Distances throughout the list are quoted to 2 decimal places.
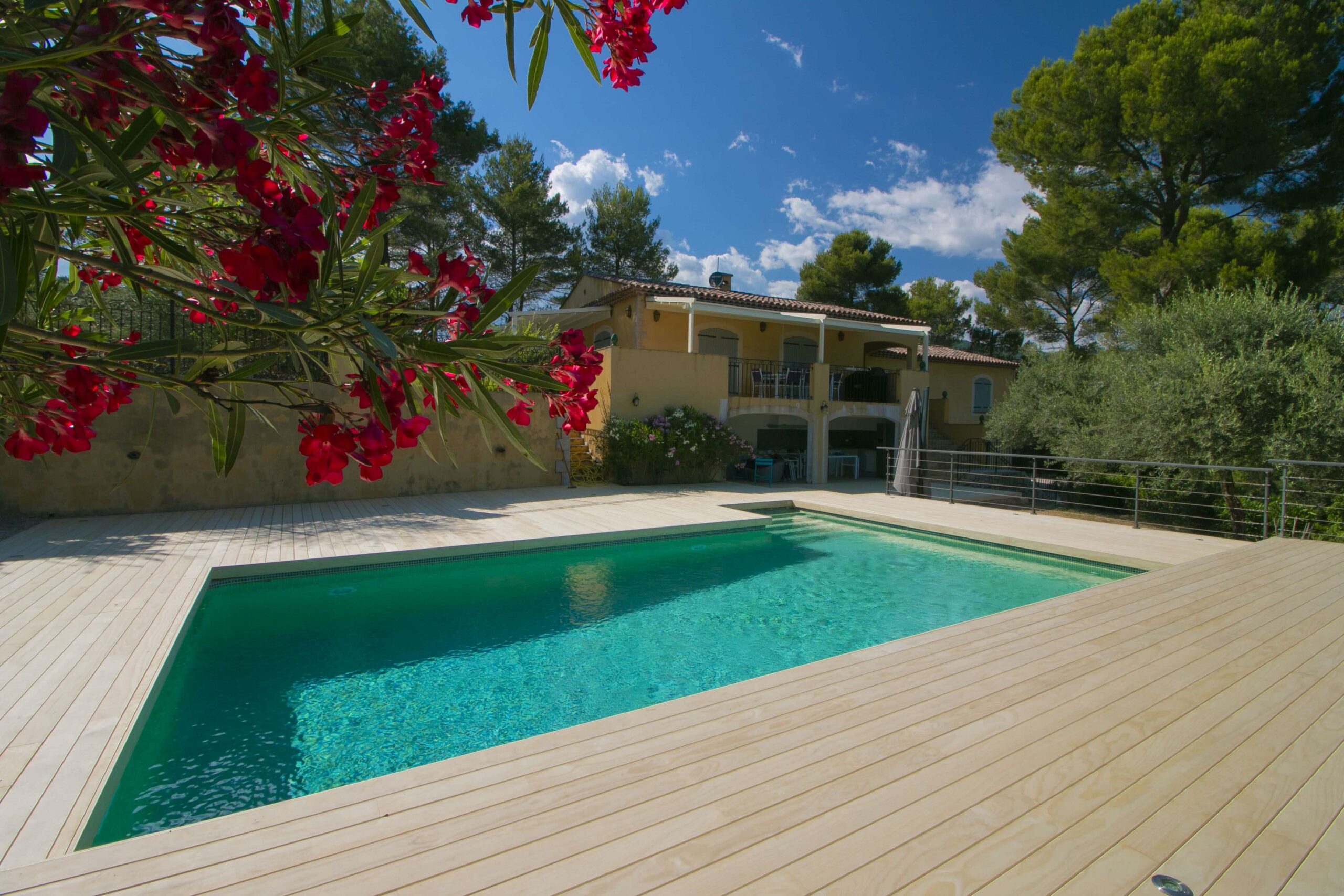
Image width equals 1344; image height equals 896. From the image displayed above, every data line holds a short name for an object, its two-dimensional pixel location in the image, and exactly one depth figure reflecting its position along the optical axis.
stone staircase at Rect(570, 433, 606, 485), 14.08
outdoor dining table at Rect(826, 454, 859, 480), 17.38
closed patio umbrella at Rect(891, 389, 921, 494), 12.81
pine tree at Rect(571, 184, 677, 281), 28.84
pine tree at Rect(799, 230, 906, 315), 29.50
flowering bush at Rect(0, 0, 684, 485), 0.91
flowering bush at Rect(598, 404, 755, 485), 13.56
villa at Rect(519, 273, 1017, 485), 14.77
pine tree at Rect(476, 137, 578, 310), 24.16
